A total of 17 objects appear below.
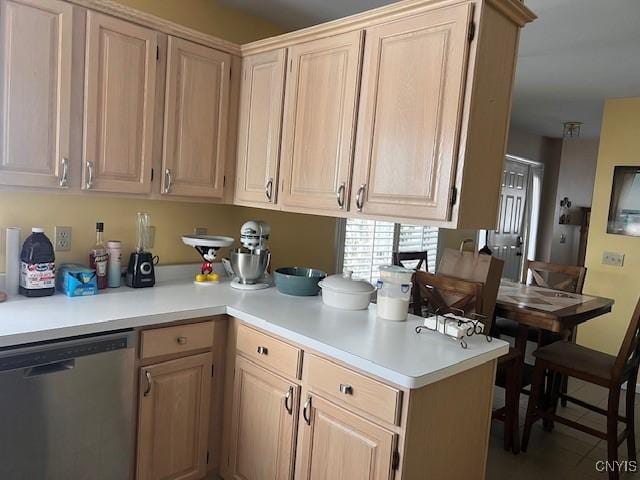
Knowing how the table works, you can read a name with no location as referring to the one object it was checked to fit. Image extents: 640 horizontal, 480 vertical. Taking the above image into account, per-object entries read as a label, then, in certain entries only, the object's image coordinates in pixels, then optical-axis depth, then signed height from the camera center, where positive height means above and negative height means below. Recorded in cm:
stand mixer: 249 -32
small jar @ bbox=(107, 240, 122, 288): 233 -38
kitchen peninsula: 154 -62
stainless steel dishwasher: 158 -80
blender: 236 -40
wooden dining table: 274 -54
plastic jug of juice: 203 -37
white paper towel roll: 204 -36
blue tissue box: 210 -44
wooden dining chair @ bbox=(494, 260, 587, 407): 337 -54
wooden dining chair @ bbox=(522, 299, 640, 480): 259 -86
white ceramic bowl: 219 -41
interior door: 611 -8
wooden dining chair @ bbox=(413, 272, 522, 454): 256 -54
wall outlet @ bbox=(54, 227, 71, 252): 224 -27
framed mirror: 405 +18
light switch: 414 -31
